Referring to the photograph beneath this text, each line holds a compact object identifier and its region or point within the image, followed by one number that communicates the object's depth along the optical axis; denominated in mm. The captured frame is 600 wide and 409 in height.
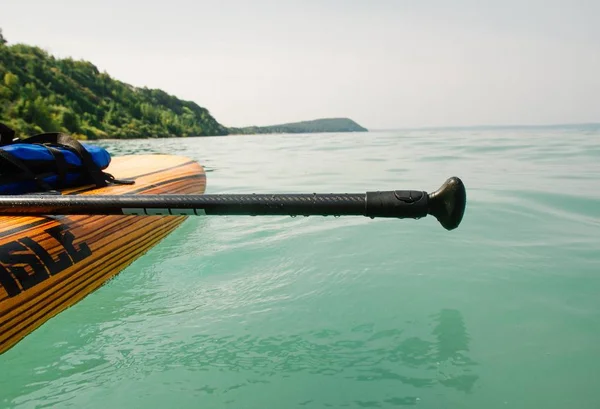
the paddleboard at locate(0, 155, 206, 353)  645
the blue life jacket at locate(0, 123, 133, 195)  877
